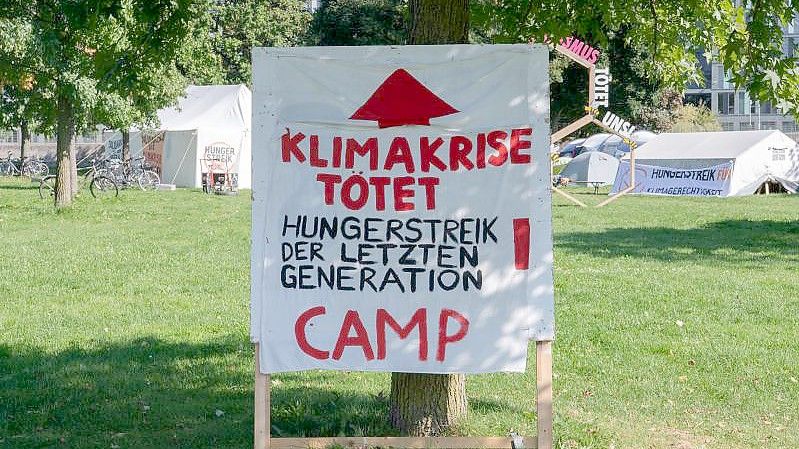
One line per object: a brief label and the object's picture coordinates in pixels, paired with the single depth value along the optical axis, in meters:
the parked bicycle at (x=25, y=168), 45.06
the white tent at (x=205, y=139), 37.41
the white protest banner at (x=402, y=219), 4.66
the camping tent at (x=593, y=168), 39.78
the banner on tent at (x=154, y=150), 39.31
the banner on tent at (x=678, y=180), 32.94
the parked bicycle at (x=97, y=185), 28.99
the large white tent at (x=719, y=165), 33.09
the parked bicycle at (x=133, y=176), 34.59
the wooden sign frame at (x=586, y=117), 19.61
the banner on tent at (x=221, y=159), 36.66
